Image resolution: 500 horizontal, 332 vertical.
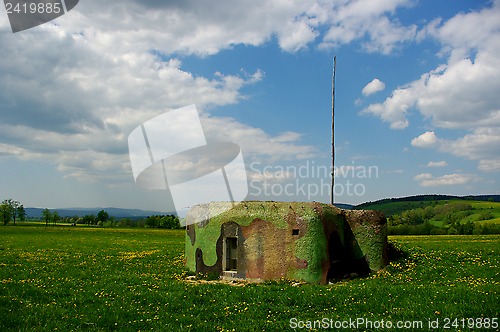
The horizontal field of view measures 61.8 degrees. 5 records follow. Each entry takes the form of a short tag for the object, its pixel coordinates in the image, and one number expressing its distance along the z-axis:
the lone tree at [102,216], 146.62
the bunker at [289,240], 19.16
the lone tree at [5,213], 125.56
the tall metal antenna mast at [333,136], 26.22
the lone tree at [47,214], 140.27
